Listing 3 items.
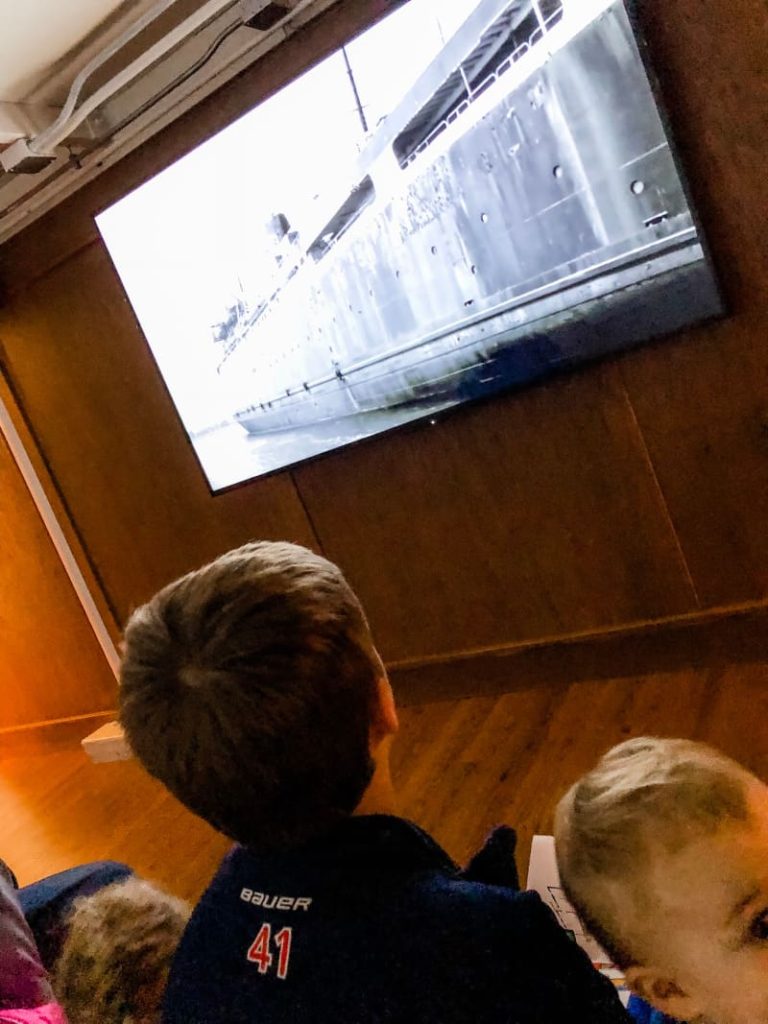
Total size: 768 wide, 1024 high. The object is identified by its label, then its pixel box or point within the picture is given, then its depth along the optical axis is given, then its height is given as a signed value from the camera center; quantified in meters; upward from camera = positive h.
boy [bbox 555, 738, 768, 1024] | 0.85 -0.60
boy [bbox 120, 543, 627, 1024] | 0.66 -0.38
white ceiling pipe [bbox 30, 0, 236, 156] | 2.31 +1.01
